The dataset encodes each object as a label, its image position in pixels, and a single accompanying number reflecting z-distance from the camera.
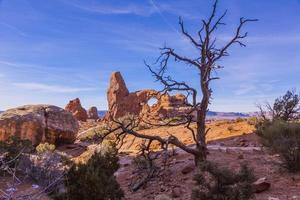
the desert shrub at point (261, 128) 8.68
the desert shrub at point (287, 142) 5.85
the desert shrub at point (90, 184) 4.96
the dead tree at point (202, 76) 6.47
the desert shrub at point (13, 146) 8.26
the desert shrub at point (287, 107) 11.53
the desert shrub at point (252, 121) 14.02
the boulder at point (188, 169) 6.58
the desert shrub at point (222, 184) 4.26
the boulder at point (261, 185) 5.15
